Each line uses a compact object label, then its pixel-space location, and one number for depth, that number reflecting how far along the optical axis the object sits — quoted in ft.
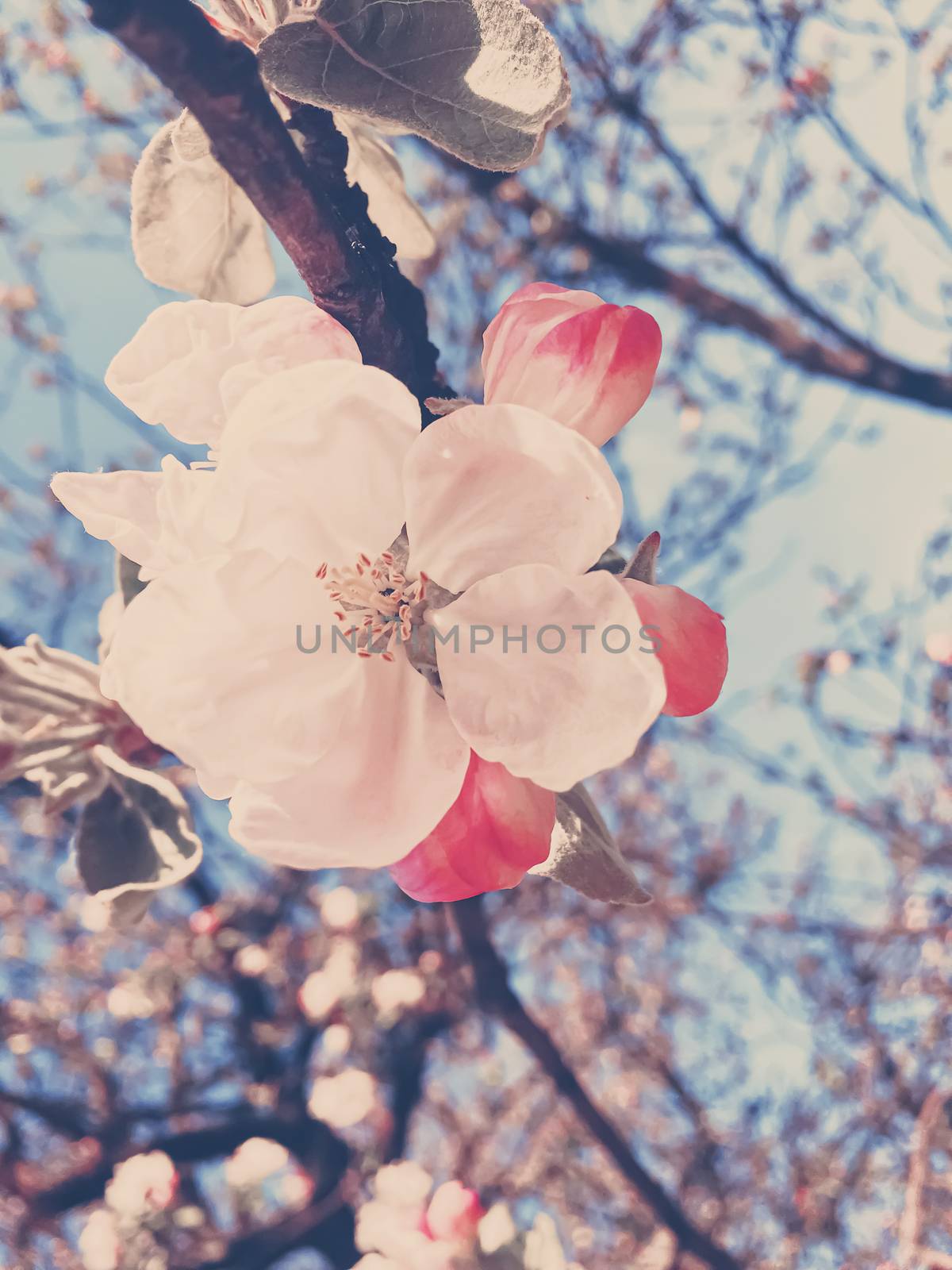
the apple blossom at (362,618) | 0.37
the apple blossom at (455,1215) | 0.82
